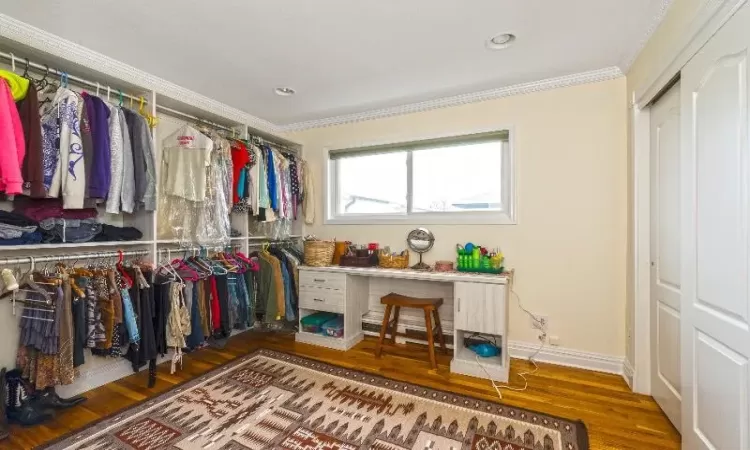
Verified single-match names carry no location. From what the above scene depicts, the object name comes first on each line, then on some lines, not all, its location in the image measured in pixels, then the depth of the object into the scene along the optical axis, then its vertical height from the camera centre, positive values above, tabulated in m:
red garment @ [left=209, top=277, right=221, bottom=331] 2.61 -0.69
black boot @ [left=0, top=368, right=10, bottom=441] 1.69 -1.00
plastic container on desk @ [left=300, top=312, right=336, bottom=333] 3.13 -0.95
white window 2.93 +0.45
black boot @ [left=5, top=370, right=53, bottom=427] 1.79 -1.03
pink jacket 1.60 +0.41
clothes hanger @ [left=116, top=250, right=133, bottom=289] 2.14 -0.34
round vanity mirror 3.05 -0.14
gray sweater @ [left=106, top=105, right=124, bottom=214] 2.08 +0.42
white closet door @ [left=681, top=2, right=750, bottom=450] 1.11 -0.06
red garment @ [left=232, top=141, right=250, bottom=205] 2.87 +0.59
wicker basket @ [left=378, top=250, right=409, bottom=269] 3.03 -0.33
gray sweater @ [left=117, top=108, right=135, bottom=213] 2.16 +0.37
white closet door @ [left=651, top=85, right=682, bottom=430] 1.75 -0.16
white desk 2.38 -0.67
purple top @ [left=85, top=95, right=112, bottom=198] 1.99 +0.47
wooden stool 2.56 -0.75
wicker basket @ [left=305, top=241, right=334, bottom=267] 3.16 -0.26
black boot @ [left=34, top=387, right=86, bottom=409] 1.86 -1.04
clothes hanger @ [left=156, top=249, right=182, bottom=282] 2.38 -0.35
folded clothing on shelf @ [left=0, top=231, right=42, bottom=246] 1.76 -0.08
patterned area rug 1.65 -1.12
